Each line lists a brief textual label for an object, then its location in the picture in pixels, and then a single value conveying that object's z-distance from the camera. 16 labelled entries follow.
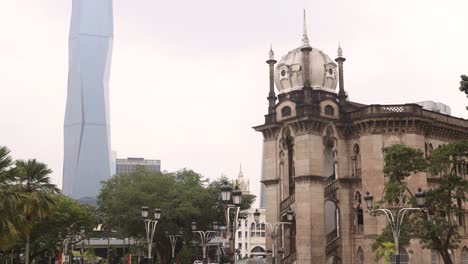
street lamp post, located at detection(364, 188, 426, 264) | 28.70
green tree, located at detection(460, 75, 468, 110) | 32.44
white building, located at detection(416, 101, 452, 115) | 70.38
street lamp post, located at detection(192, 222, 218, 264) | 52.28
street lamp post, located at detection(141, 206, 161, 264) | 38.62
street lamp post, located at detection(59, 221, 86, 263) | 61.74
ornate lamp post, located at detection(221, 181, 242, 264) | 26.69
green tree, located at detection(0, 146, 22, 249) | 27.77
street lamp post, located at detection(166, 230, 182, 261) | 61.47
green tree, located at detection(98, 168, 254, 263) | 60.22
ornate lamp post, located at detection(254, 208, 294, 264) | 41.79
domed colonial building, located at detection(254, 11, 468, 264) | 49.16
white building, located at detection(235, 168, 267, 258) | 153.00
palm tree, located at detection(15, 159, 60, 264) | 38.53
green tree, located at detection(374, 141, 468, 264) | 35.09
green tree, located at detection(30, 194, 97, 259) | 62.97
